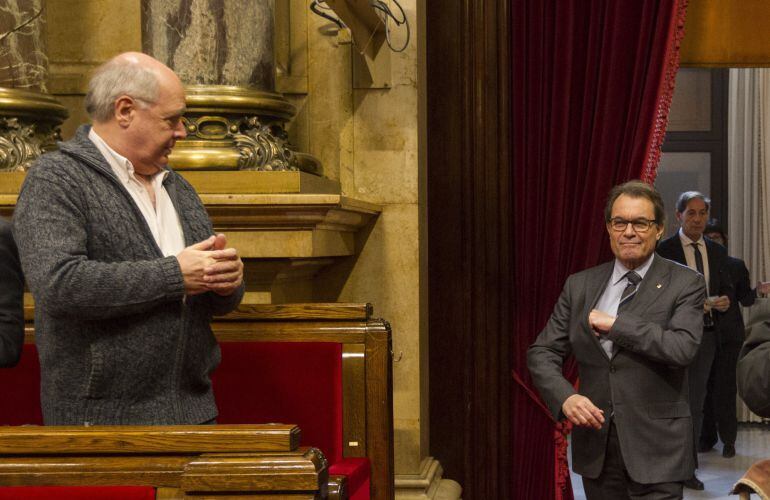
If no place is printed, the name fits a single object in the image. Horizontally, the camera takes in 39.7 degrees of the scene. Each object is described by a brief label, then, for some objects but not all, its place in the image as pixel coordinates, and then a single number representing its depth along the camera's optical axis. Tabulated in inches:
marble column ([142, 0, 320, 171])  140.9
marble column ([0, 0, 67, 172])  144.8
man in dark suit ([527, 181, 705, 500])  133.3
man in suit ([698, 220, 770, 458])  282.7
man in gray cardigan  90.6
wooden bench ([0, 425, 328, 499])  72.0
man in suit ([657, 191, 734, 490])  248.5
